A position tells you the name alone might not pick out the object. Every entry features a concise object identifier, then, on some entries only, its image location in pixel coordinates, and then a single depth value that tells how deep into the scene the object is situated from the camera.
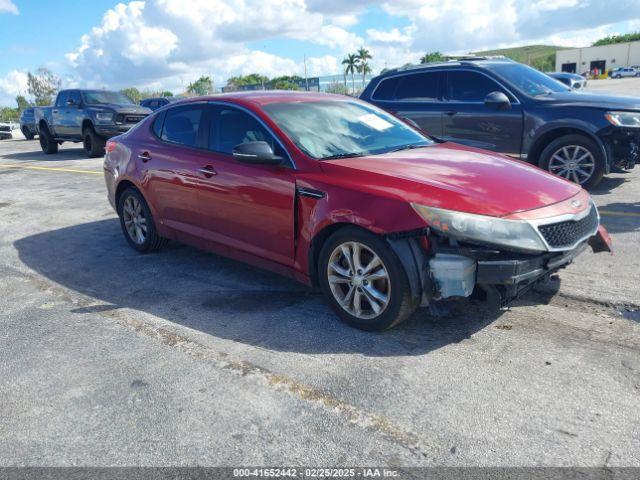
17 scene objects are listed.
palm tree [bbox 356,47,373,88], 106.56
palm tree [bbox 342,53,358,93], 107.38
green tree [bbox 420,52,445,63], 104.43
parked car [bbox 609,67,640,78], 75.88
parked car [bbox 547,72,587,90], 24.14
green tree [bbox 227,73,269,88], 108.47
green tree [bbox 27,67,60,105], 70.69
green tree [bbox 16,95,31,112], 66.84
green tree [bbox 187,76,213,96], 96.26
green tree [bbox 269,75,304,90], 81.28
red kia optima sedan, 3.37
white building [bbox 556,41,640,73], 96.62
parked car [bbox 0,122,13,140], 31.52
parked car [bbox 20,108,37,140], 27.22
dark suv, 7.11
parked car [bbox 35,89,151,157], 16.09
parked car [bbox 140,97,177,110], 27.63
